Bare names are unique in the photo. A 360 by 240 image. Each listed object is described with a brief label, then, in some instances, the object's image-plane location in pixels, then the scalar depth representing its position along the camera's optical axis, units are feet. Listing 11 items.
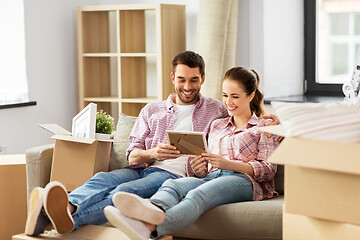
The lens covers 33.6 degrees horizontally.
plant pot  9.37
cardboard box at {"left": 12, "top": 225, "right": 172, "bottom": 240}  7.79
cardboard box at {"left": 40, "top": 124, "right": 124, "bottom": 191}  9.29
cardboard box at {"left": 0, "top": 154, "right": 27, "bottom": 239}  9.98
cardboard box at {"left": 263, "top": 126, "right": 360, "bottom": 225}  5.87
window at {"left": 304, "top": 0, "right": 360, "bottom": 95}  13.89
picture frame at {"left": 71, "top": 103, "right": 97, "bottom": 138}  9.17
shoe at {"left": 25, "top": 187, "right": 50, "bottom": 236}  7.77
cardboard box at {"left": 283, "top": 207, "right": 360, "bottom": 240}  6.17
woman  7.18
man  8.17
